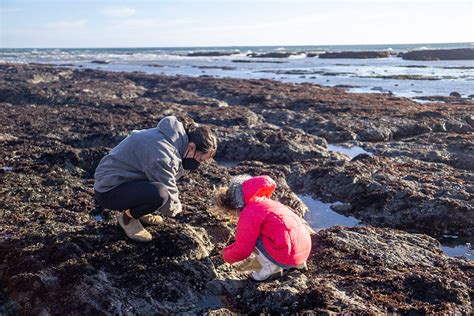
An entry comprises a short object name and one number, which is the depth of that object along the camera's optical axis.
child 3.84
